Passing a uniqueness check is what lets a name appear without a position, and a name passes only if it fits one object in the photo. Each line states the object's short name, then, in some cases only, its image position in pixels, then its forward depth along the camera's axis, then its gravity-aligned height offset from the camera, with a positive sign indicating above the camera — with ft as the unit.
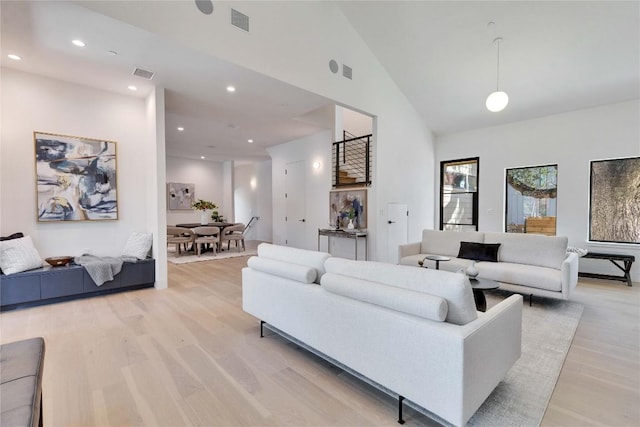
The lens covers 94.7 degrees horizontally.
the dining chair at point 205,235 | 23.26 -2.39
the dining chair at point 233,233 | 26.03 -2.38
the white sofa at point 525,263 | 11.78 -2.73
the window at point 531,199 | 19.40 +0.41
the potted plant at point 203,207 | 25.76 -0.03
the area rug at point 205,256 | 22.04 -3.99
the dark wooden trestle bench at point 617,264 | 15.64 -3.13
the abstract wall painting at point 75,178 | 13.35 +1.38
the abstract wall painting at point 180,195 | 31.50 +1.28
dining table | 25.96 -1.65
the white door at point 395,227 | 19.83 -1.45
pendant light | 12.90 +4.60
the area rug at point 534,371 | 5.86 -4.18
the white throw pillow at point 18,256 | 11.50 -1.95
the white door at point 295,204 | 25.44 +0.21
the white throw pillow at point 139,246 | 14.75 -1.96
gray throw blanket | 12.91 -2.65
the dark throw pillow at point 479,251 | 14.55 -2.31
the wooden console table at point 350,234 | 19.19 -1.86
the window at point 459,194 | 23.02 +0.91
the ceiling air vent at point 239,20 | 11.67 +7.50
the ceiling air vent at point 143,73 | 12.40 +5.76
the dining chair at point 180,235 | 23.26 -2.31
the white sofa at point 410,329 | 4.94 -2.43
